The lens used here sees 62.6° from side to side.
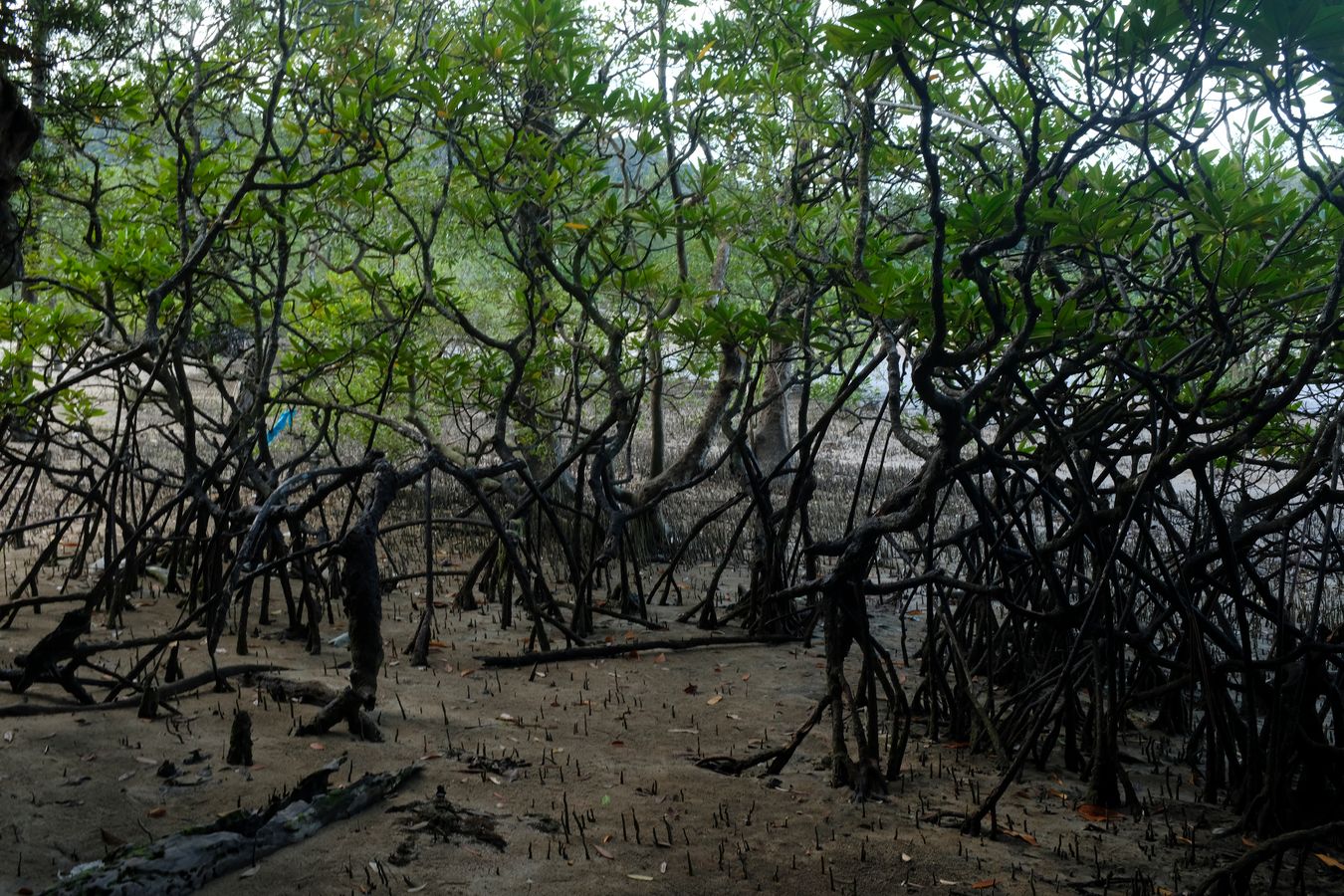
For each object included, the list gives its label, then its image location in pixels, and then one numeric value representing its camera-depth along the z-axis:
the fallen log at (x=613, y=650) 4.48
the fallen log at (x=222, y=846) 2.19
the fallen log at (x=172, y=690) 3.26
